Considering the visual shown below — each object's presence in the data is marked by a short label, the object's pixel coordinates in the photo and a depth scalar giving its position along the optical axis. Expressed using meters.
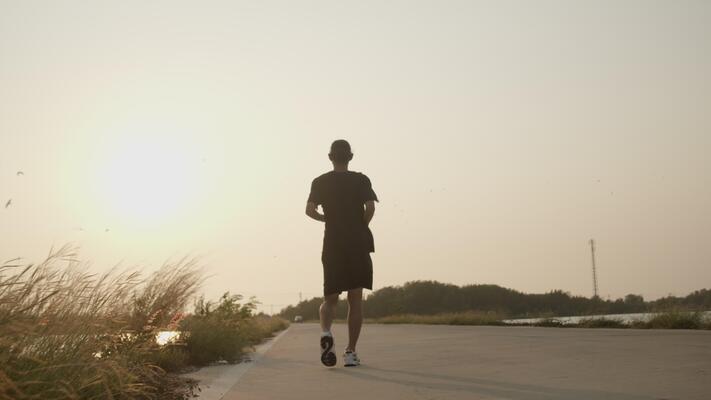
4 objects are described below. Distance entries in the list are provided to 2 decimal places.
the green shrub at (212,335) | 9.15
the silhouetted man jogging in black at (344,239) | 8.27
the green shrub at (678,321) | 14.63
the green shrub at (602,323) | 16.56
